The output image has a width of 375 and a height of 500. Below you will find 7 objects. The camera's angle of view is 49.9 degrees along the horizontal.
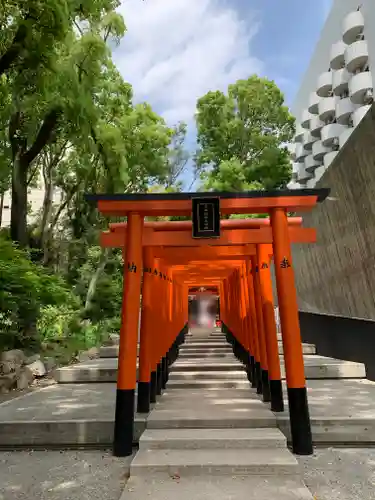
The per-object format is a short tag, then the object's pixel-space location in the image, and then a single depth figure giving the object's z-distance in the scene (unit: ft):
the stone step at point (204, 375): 26.68
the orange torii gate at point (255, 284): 18.11
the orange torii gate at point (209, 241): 15.01
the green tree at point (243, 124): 75.36
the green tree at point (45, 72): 21.35
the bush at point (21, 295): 25.11
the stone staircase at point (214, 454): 11.59
